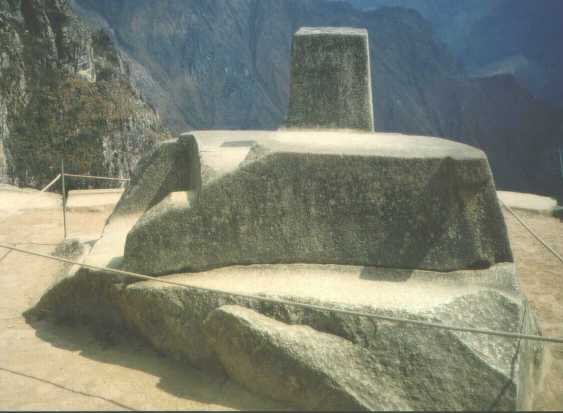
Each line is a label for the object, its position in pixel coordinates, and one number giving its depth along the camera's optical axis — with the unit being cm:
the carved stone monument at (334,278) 386
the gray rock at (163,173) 612
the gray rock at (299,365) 379
